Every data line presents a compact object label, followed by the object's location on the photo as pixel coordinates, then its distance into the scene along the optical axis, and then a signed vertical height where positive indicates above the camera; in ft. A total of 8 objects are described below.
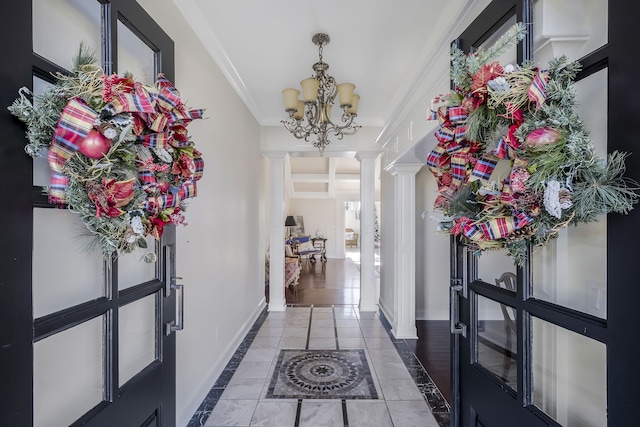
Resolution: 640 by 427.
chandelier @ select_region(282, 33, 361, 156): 7.82 +3.12
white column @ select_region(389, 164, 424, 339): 12.43 -1.26
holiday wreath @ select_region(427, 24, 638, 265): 2.52 +0.51
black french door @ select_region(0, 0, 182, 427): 2.32 -0.82
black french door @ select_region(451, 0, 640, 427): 2.37 -0.95
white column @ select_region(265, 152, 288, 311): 15.61 -1.16
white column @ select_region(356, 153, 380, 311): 15.43 -0.87
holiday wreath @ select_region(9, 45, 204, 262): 2.52 +0.62
